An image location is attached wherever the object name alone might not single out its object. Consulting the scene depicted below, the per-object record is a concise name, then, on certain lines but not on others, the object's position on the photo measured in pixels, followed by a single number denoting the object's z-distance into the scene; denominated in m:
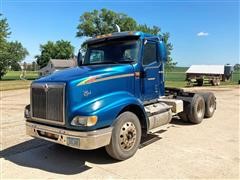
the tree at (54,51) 61.41
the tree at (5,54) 36.39
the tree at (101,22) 40.72
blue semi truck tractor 3.44
